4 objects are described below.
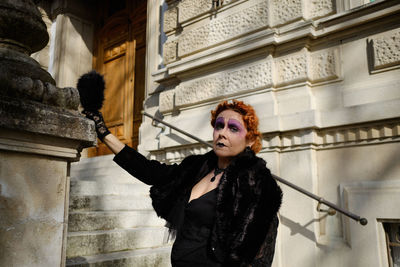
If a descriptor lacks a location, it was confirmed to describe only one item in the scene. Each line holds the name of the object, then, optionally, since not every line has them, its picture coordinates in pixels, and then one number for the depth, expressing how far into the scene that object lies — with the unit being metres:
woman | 1.54
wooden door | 6.40
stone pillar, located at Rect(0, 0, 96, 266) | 1.51
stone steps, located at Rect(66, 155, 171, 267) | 2.90
